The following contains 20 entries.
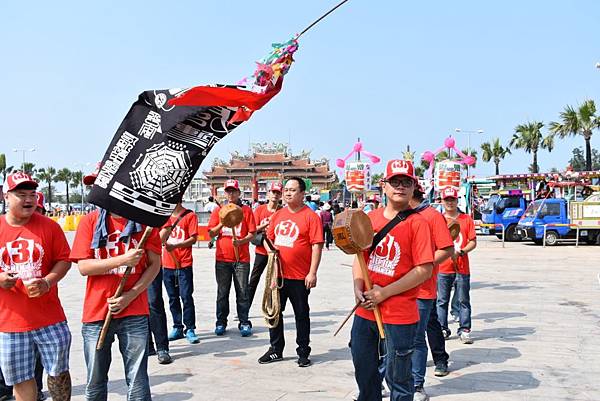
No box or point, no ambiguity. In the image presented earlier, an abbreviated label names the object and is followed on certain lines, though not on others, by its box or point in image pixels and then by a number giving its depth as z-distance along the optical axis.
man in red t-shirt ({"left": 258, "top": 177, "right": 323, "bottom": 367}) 6.45
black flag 3.70
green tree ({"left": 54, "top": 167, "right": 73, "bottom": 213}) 100.50
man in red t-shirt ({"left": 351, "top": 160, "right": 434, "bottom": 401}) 3.95
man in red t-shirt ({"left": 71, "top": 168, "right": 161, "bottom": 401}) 3.93
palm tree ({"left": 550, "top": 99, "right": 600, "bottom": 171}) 38.66
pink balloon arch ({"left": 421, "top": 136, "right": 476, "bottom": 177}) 18.67
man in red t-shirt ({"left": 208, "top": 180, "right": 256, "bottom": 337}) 7.81
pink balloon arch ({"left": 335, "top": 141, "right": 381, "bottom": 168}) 22.69
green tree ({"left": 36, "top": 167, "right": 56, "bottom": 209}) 98.75
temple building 105.62
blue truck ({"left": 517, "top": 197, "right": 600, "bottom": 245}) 23.69
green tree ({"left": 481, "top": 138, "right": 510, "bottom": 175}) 66.00
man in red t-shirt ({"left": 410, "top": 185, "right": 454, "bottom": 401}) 4.95
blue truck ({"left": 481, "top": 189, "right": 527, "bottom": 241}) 27.81
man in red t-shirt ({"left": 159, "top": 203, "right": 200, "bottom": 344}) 7.21
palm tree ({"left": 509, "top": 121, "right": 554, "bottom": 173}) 55.41
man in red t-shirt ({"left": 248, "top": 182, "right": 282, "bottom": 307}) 7.93
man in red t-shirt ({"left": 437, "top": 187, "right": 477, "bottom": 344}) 7.17
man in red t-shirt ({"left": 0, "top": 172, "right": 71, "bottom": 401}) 4.12
